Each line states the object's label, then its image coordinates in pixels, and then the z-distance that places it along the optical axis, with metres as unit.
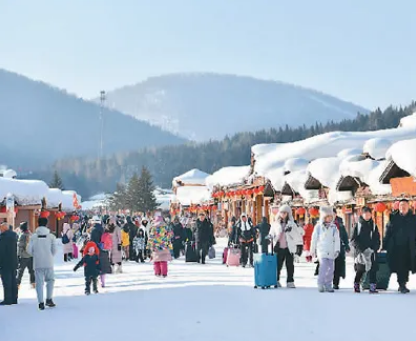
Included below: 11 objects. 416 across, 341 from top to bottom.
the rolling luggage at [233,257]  20.55
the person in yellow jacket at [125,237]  23.36
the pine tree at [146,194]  87.25
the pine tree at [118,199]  103.51
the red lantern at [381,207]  22.41
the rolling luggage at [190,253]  22.83
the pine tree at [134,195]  88.00
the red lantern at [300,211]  30.20
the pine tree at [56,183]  100.94
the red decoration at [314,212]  27.94
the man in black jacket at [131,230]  23.31
